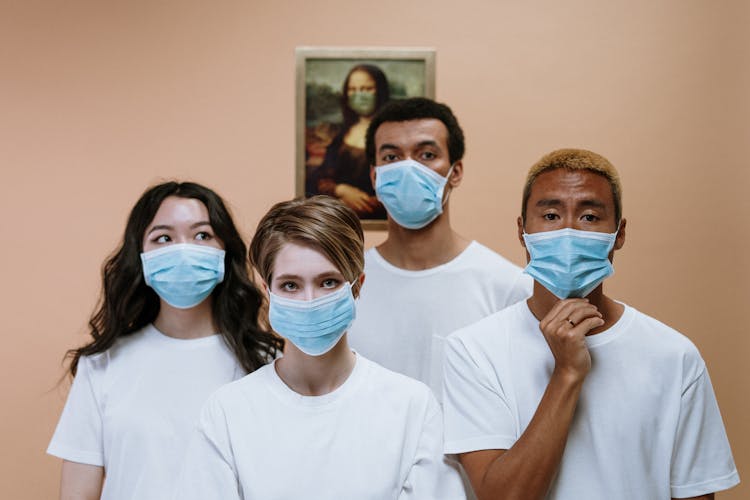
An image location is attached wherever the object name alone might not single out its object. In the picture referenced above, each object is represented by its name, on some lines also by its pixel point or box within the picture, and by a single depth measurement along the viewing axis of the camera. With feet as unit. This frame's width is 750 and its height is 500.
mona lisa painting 11.96
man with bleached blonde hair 6.15
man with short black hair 8.22
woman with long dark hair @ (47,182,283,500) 7.54
